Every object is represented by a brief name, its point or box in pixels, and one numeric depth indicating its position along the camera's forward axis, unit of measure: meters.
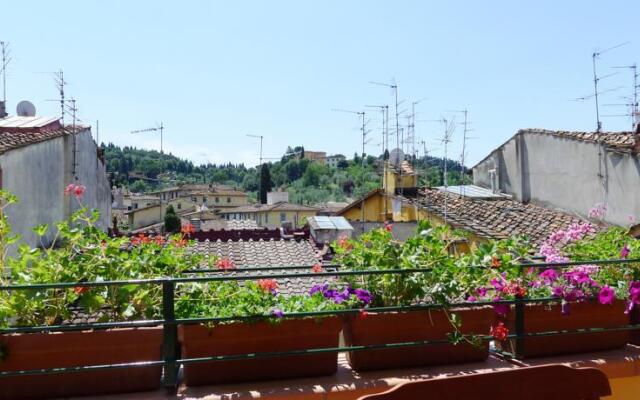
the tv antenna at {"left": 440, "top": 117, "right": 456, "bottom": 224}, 12.84
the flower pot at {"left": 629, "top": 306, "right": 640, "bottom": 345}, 2.83
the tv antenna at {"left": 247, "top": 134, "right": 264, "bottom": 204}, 22.97
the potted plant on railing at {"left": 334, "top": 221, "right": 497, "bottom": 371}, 2.40
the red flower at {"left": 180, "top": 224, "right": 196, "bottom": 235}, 3.01
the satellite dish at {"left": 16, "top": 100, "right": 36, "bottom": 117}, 15.27
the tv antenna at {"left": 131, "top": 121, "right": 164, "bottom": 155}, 20.00
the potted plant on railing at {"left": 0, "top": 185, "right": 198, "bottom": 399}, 2.10
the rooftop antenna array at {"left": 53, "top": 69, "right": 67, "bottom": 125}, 11.12
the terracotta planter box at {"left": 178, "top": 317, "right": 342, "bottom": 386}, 2.21
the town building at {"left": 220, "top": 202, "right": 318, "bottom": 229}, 47.41
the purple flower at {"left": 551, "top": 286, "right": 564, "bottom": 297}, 2.59
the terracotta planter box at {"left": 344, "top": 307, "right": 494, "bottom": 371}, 2.38
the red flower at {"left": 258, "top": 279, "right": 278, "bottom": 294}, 2.41
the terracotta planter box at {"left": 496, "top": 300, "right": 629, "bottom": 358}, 2.60
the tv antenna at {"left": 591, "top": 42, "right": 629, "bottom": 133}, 11.82
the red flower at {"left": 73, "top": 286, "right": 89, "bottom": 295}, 2.18
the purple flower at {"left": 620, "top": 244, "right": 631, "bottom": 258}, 2.79
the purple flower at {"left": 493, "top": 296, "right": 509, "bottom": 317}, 2.49
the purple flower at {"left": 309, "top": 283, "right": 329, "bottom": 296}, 2.46
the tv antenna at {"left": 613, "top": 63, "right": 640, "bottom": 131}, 12.27
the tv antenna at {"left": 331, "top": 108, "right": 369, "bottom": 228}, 14.27
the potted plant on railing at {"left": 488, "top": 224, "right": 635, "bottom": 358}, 2.53
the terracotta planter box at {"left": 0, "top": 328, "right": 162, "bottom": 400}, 2.09
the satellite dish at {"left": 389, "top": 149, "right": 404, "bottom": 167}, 16.70
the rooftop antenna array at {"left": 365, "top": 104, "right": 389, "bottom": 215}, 13.56
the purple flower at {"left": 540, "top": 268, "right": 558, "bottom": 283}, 2.60
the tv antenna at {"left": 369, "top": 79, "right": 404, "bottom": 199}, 12.85
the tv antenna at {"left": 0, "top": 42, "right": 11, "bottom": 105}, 12.10
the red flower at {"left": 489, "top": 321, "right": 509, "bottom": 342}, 2.36
